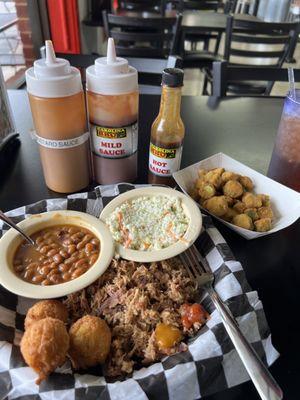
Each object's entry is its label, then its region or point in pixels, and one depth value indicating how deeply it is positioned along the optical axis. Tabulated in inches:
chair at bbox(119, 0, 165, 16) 164.7
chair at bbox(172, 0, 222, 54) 175.0
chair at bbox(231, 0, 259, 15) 252.2
